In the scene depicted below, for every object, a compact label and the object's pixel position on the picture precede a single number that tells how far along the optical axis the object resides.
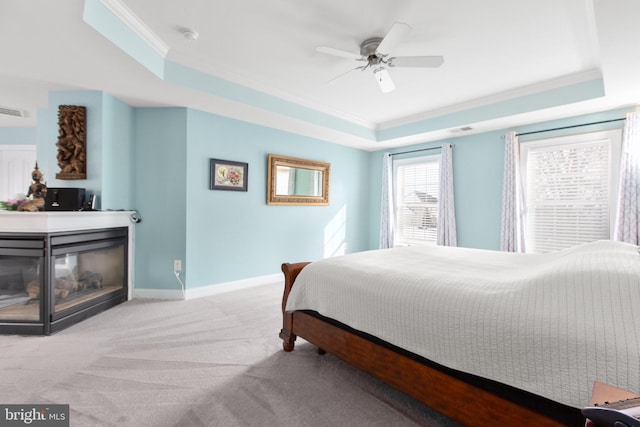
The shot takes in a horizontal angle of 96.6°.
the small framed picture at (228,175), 3.59
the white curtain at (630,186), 2.98
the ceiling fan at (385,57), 2.03
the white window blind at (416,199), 4.84
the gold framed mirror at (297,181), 4.14
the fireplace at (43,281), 2.36
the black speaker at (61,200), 2.76
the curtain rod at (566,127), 3.23
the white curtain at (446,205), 4.39
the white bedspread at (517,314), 0.95
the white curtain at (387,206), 5.25
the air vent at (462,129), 3.96
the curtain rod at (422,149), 4.72
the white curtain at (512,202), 3.73
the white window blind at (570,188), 3.25
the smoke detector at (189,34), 2.35
